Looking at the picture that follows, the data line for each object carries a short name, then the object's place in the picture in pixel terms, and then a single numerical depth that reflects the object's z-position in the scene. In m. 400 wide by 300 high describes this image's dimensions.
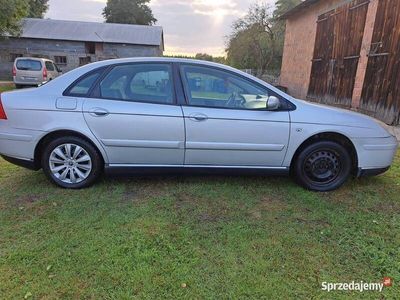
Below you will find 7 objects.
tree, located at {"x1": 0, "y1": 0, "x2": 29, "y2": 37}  15.53
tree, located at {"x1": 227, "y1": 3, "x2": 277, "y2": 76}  27.98
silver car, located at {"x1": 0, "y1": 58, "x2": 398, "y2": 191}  3.46
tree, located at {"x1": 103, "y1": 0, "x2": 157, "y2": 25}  45.38
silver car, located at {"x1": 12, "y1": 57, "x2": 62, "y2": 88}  15.96
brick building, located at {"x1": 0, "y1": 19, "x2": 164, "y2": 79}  28.72
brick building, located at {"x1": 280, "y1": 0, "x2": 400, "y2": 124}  7.66
